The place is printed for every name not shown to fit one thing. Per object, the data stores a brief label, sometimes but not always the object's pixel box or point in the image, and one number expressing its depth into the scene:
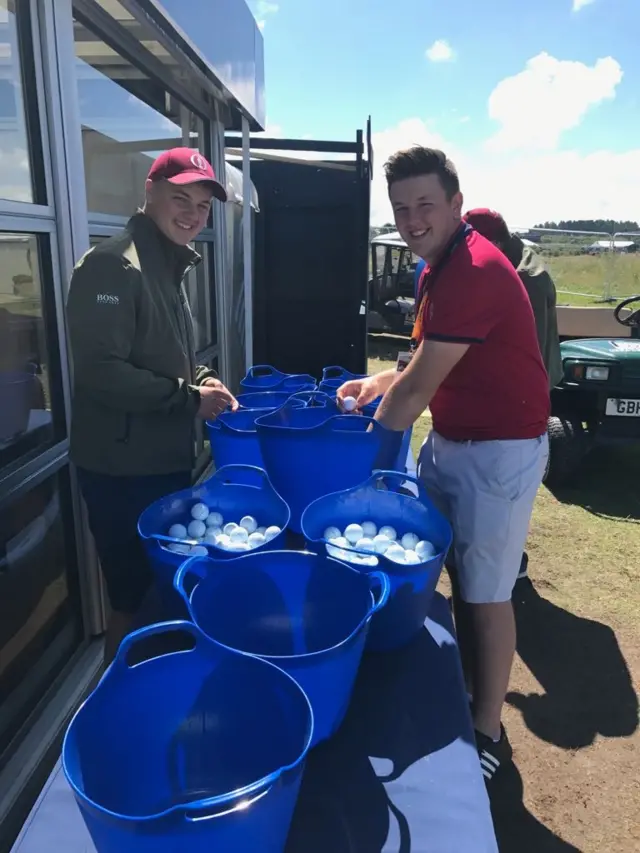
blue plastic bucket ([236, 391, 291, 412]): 2.64
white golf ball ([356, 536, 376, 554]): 1.39
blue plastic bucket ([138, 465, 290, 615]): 1.47
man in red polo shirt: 1.57
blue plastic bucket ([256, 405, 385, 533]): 1.64
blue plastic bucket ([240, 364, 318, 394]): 2.92
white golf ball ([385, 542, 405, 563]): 1.35
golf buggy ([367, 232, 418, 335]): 11.81
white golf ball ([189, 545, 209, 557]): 1.29
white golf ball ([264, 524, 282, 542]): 1.47
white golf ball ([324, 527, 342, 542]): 1.49
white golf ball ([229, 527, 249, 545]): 1.46
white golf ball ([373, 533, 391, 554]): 1.40
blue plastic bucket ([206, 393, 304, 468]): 1.97
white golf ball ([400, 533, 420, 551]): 1.49
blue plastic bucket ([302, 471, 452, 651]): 1.26
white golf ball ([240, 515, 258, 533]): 1.56
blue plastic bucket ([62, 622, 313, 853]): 0.88
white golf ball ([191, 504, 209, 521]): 1.56
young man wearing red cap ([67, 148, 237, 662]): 1.62
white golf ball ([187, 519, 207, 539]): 1.50
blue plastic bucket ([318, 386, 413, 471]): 2.30
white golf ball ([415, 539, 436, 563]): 1.42
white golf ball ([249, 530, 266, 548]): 1.45
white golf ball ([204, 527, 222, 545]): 1.45
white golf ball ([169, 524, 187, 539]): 1.46
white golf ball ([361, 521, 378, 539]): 1.52
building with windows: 1.83
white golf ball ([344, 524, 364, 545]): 1.47
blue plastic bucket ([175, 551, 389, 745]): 1.17
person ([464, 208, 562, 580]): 2.91
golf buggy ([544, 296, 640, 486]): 4.62
